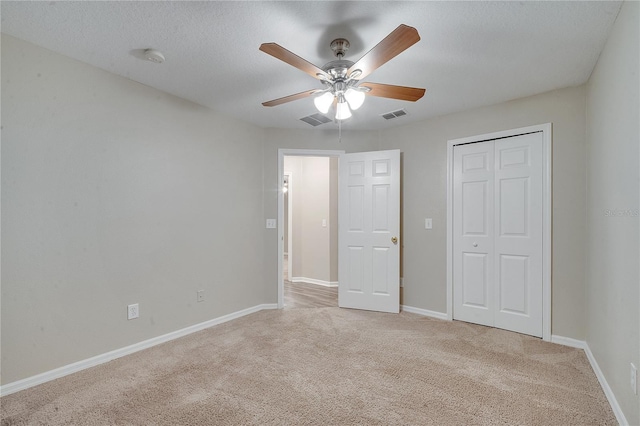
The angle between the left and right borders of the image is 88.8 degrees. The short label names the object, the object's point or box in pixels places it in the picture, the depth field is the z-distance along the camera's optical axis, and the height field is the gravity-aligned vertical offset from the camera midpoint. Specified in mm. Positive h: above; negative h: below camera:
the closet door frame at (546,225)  3053 -78
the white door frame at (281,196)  4199 +241
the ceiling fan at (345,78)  1782 +887
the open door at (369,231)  3998 -197
